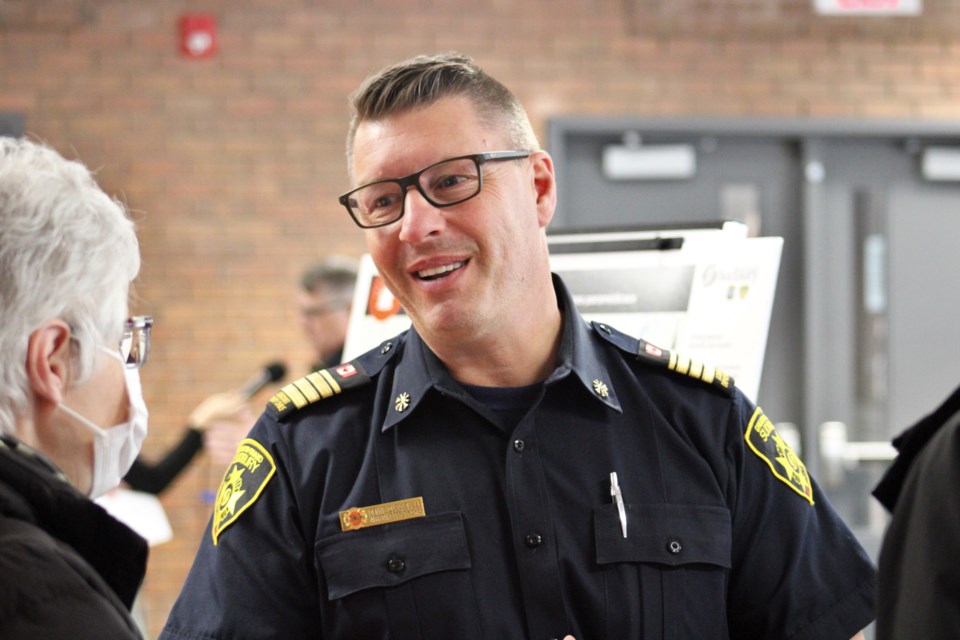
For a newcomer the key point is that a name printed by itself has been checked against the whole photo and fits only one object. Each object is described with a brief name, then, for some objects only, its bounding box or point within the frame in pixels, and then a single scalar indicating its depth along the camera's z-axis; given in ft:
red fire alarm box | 16.89
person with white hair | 3.80
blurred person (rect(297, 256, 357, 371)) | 14.24
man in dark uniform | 5.45
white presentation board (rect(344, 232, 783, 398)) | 7.11
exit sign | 17.74
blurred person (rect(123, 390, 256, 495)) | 14.32
